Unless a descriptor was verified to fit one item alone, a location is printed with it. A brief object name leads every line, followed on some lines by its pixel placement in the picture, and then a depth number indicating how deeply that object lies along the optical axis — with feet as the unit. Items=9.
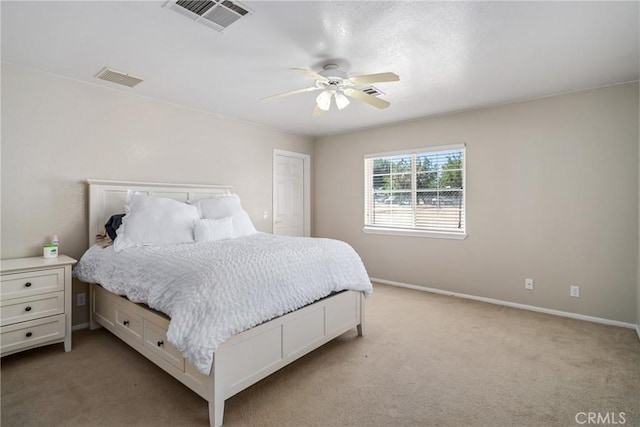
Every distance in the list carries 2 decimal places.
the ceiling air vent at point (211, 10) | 6.12
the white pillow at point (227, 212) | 11.11
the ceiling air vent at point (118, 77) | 9.17
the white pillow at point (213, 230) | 9.89
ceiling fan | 8.40
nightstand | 7.53
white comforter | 5.68
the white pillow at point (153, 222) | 9.00
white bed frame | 5.98
